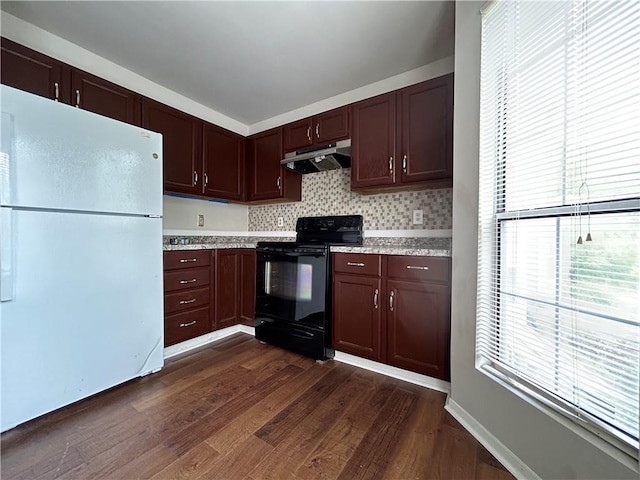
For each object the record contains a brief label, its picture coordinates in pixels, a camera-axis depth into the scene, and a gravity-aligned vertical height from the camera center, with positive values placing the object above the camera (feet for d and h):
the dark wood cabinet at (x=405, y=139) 6.01 +2.52
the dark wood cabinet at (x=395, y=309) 5.50 -1.71
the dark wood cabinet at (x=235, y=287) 8.38 -1.69
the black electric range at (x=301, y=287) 7.02 -1.50
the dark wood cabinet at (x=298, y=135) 8.17 +3.35
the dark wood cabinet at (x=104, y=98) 5.91 +3.42
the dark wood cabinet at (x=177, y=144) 7.27 +2.84
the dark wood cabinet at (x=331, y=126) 7.52 +3.36
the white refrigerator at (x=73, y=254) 4.21 -0.34
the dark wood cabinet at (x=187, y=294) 7.05 -1.67
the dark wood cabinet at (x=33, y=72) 5.05 +3.42
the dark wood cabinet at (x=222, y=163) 8.57 +2.61
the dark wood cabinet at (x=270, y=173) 8.94 +2.29
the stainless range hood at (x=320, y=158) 7.33 +2.40
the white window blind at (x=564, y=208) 2.60 +0.37
